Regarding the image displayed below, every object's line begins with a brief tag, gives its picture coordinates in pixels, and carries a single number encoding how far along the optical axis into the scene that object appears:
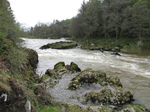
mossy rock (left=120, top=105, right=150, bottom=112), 5.84
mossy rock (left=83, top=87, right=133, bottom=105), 7.04
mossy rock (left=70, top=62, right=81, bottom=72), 12.43
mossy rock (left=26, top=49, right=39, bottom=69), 14.00
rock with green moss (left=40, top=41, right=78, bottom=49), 31.97
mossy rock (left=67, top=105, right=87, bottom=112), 5.86
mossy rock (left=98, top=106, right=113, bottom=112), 6.04
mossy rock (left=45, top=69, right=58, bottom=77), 10.90
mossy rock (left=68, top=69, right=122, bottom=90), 8.81
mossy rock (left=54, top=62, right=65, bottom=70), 12.38
